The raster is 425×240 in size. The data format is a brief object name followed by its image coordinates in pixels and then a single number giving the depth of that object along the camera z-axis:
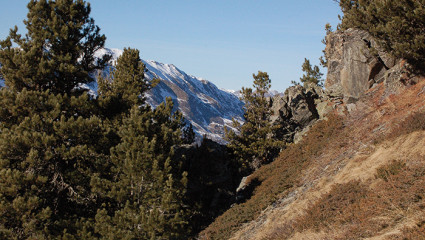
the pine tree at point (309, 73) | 59.25
